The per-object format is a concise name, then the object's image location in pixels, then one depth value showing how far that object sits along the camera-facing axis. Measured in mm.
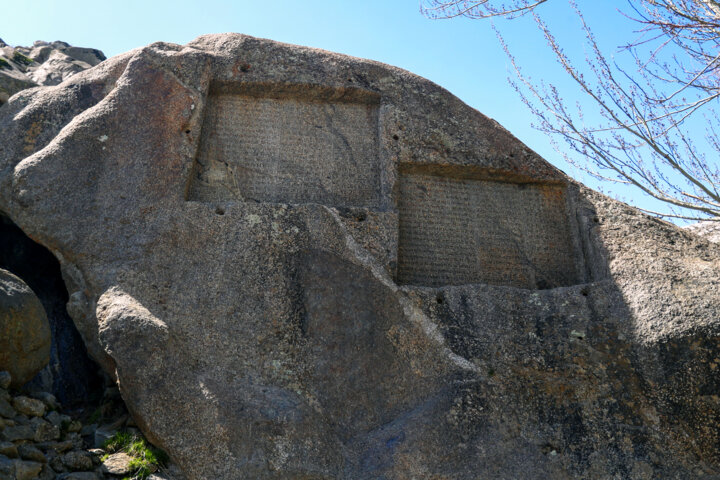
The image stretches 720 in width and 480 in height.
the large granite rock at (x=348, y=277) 4020
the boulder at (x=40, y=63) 6273
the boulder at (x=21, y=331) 3895
